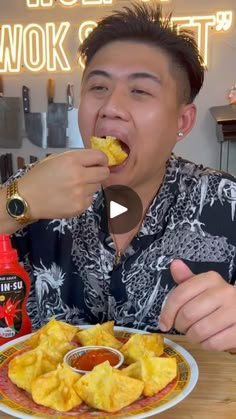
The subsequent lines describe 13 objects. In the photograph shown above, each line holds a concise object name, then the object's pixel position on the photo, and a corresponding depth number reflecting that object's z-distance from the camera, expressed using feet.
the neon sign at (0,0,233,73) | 11.00
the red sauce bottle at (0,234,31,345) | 3.10
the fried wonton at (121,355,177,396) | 2.50
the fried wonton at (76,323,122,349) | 2.97
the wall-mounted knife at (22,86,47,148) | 11.57
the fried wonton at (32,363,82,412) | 2.39
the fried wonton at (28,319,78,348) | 2.92
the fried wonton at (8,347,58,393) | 2.57
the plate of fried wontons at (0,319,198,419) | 2.37
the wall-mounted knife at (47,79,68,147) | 11.47
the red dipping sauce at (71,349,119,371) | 2.67
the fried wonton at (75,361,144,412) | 2.36
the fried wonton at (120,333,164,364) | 2.79
